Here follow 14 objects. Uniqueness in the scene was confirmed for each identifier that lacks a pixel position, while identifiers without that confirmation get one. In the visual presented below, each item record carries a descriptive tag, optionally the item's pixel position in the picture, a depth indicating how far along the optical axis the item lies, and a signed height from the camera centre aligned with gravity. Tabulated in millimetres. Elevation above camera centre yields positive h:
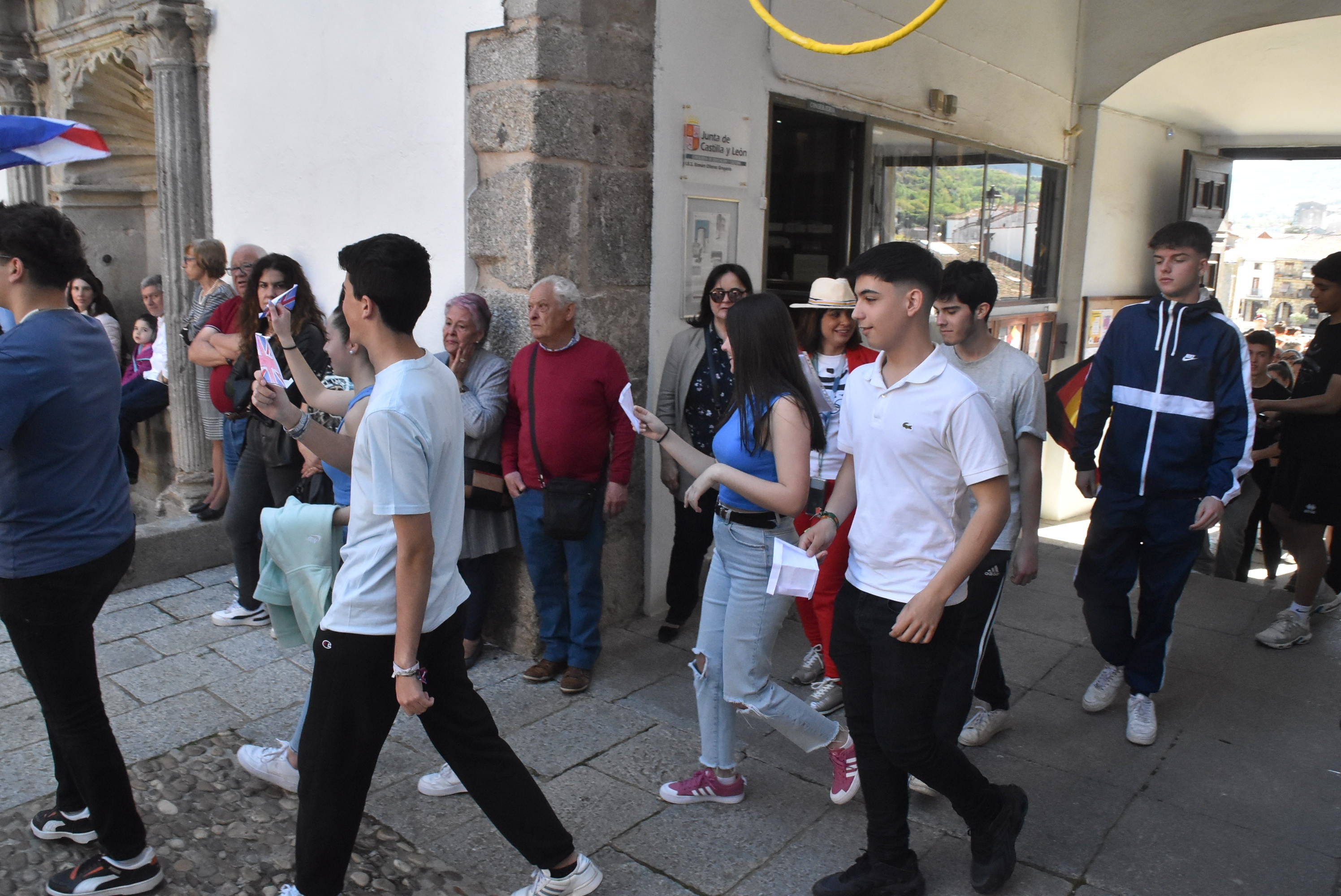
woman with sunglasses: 4203 -509
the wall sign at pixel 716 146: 4656 +647
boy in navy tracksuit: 3525 -558
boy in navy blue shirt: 2420 -630
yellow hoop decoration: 2932 +769
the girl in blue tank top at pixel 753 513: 2812 -692
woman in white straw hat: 3891 -510
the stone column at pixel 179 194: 5824 +431
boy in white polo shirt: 2344 -612
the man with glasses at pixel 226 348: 4719 -391
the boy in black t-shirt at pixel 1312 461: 4641 -773
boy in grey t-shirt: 3322 -319
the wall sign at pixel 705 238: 4758 +208
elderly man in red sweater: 3975 -772
